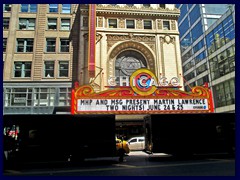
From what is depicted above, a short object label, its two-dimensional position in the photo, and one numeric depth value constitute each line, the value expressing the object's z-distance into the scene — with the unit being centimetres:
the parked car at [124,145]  1711
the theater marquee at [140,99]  2027
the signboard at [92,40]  2445
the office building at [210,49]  3525
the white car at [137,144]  2314
